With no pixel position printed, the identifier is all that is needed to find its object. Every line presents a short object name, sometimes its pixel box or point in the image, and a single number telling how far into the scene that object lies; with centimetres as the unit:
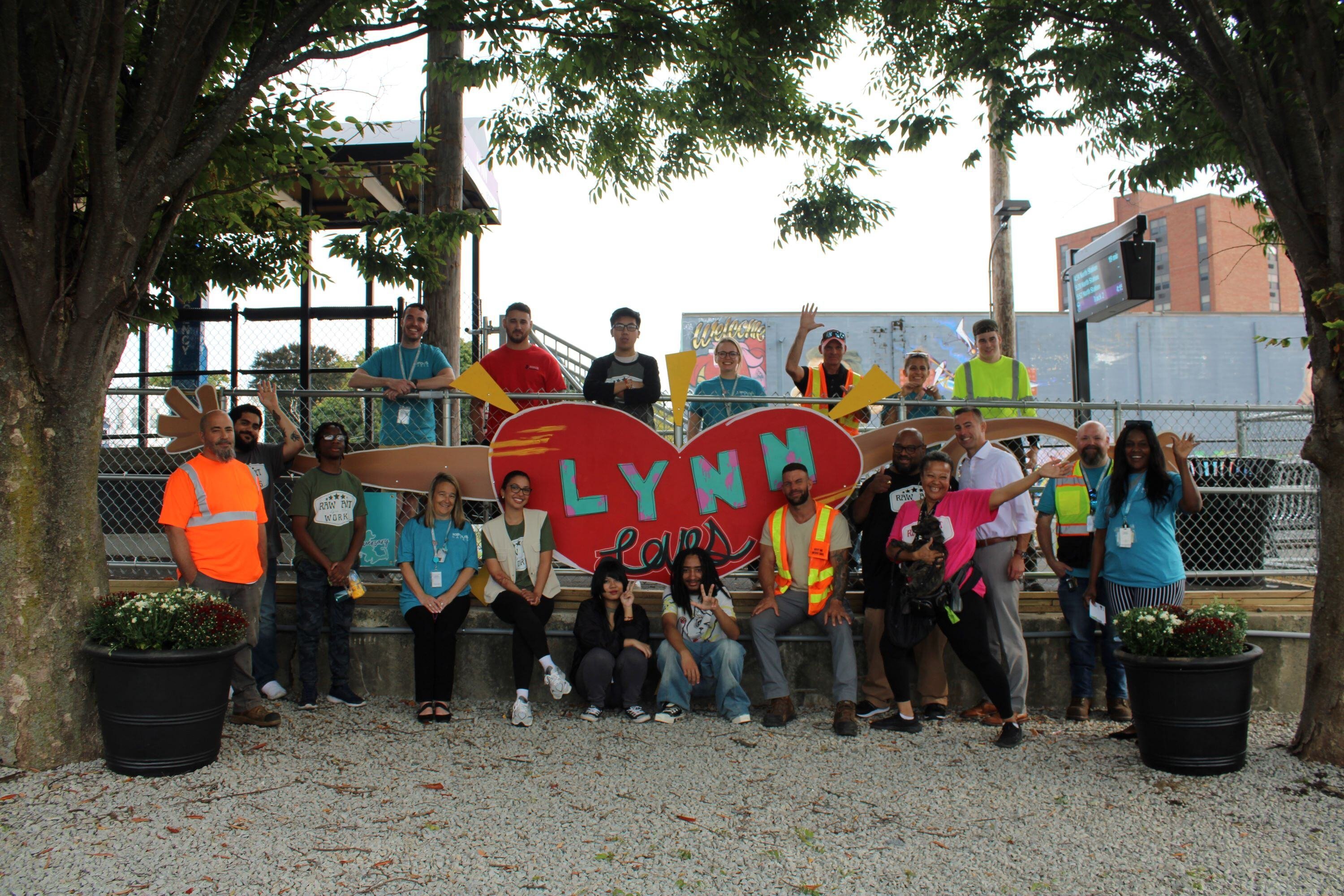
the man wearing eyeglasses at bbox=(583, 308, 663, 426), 621
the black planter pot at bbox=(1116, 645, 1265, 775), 463
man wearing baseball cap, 664
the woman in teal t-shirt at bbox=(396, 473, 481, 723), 568
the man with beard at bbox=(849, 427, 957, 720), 570
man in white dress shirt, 554
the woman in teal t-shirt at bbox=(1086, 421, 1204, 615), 533
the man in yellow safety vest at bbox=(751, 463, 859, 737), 557
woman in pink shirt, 530
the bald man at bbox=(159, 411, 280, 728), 511
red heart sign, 625
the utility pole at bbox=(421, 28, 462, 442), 835
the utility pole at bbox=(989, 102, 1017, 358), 1166
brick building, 6244
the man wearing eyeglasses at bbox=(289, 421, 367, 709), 577
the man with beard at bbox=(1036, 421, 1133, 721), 573
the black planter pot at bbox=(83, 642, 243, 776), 448
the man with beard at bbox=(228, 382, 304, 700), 588
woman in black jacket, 569
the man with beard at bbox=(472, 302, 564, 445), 666
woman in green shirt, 573
